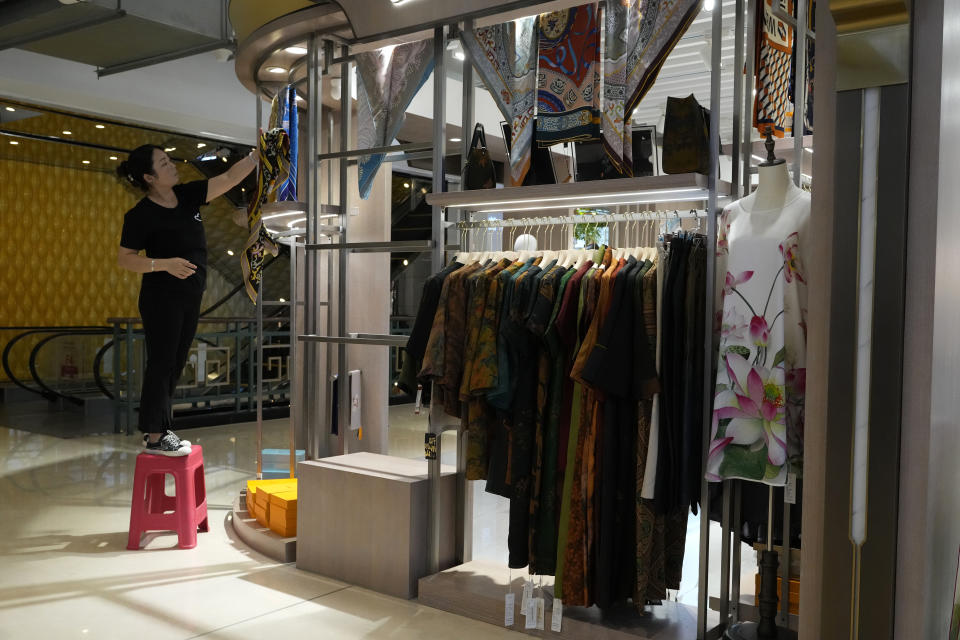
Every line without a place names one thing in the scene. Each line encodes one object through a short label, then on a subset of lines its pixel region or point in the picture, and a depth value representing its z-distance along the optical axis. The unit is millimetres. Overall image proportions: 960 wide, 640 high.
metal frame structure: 2576
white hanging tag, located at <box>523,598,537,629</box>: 2828
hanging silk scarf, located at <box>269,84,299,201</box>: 3945
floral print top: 2293
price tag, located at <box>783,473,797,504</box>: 2311
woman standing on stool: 4055
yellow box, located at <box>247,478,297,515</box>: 4121
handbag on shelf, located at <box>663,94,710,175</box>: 2570
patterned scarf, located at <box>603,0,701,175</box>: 2678
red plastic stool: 3988
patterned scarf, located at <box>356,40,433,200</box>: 3662
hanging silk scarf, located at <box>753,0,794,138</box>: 2588
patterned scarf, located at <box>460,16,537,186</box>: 3070
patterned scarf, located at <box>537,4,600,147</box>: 2879
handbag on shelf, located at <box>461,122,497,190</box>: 3191
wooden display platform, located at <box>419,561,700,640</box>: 2740
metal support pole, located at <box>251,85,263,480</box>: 4759
